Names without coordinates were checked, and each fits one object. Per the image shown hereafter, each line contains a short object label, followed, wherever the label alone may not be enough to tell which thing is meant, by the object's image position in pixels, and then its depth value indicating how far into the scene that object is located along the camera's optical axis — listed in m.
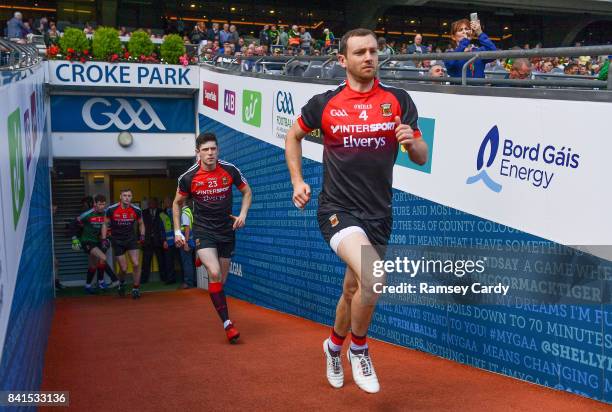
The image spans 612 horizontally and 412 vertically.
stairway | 17.91
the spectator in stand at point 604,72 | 6.56
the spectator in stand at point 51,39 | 13.97
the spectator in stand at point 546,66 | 9.55
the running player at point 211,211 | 7.55
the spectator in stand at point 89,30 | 18.83
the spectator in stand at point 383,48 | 13.02
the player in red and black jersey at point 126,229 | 13.04
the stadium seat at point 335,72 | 8.70
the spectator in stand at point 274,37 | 20.28
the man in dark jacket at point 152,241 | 16.42
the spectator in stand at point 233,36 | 20.04
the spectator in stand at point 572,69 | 10.29
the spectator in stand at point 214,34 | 20.83
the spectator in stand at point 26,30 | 18.67
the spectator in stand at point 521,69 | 6.67
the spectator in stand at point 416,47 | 15.03
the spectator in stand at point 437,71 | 6.81
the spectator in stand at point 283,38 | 20.25
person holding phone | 6.80
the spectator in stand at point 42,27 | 19.15
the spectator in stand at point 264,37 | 20.42
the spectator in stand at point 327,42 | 20.17
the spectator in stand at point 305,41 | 19.12
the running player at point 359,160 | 4.30
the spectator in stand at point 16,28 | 18.31
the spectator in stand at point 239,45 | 18.88
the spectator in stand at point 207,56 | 14.39
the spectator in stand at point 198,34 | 20.20
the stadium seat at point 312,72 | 8.97
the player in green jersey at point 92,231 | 14.12
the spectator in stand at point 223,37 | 20.09
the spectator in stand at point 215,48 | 15.47
